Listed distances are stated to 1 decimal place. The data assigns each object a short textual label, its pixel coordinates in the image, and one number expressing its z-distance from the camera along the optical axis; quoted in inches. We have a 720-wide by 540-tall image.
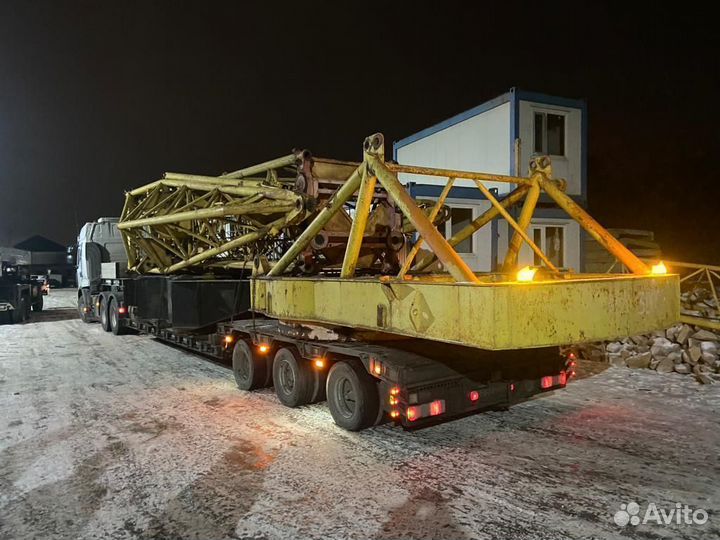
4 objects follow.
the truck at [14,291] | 751.7
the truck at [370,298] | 185.2
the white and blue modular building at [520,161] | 654.5
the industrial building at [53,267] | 2073.1
